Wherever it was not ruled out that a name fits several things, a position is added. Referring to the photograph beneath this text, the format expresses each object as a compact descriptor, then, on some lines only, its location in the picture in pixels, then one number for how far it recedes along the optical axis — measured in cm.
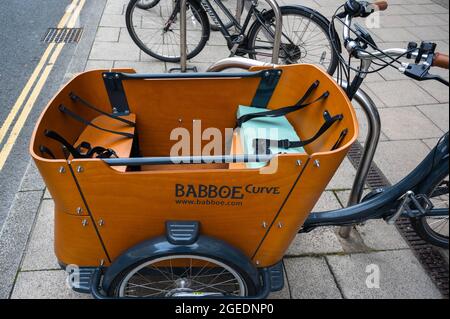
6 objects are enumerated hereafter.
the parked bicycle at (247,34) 384
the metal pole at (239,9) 418
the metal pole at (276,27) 294
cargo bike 153
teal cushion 216
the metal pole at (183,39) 356
